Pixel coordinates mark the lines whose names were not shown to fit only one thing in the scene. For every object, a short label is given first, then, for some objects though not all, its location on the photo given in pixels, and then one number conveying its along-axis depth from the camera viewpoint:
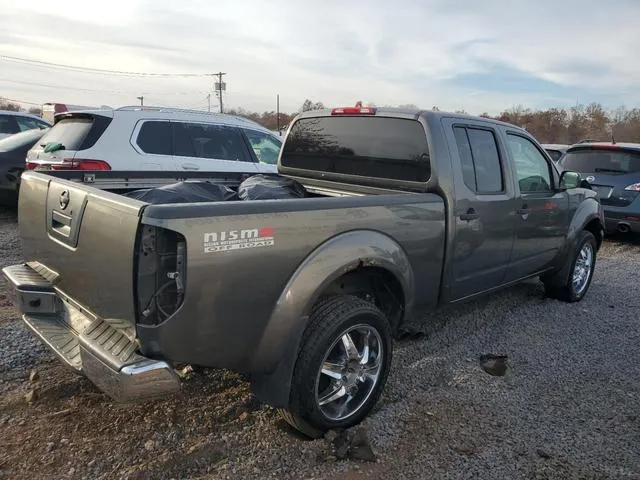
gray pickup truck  2.35
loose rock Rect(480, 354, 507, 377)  3.94
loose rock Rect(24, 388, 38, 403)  3.17
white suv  6.70
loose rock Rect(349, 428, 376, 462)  2.85
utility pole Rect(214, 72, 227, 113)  57.54
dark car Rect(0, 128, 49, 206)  8.56
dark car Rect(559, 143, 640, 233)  8.58
